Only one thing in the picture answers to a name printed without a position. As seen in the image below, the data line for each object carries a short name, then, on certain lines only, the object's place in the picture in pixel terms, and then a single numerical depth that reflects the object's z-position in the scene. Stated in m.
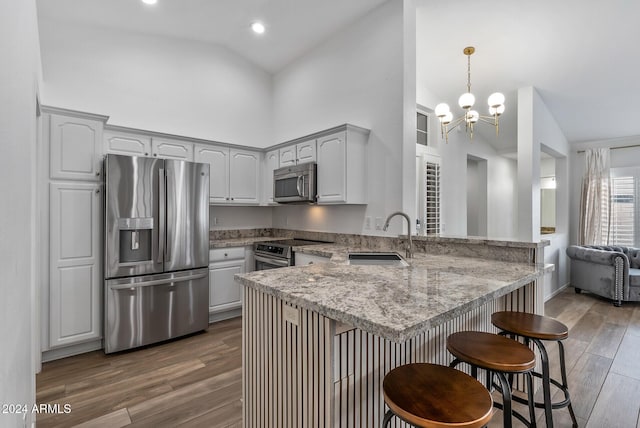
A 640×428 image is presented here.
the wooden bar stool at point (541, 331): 1.64
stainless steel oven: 3.59
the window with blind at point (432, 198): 4.97
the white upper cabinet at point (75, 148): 2.78
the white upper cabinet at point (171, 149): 3.63
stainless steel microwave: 3.71
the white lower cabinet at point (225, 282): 3.72
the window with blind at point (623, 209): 5.33
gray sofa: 4.49
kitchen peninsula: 1.21
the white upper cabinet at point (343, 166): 3.41
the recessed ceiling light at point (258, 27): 3.87
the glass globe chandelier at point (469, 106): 3.53
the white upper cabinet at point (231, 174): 4.04
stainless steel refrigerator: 2.93
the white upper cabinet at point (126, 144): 3.34
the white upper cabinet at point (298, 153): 3.76
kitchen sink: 2.29
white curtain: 5.54
